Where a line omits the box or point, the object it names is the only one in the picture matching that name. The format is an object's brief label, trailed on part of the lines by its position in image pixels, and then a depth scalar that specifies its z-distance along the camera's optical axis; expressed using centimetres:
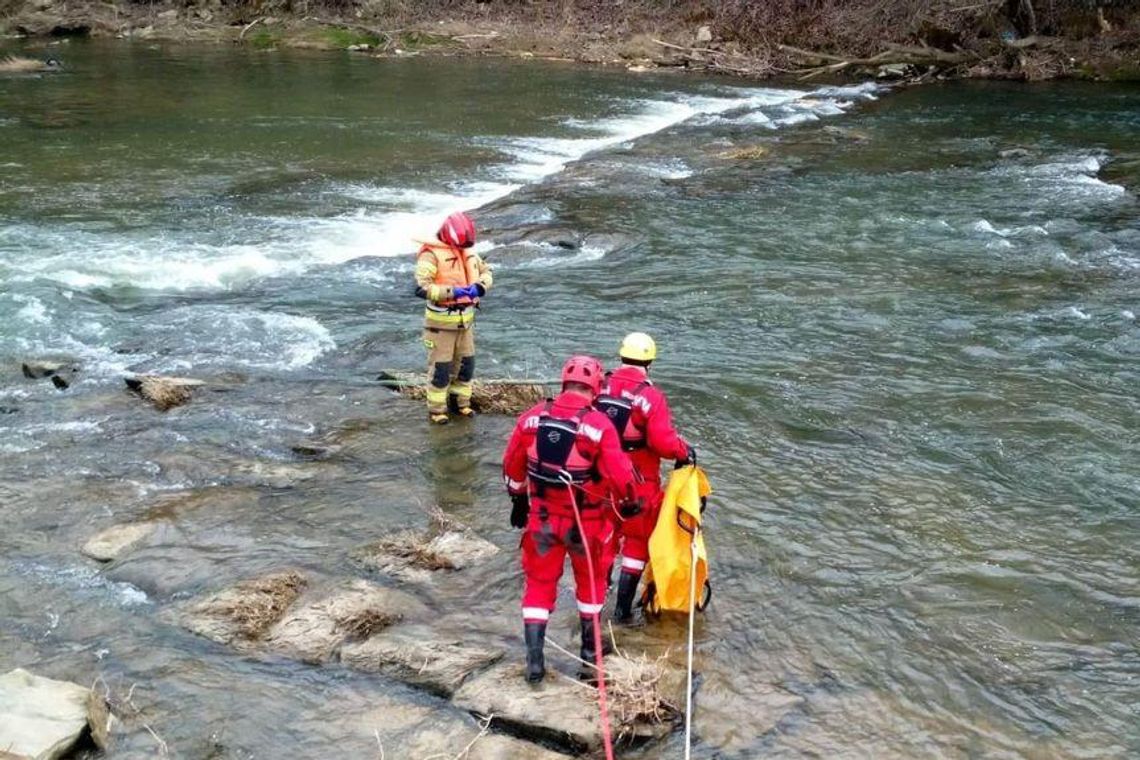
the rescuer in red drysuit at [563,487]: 577
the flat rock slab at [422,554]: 742
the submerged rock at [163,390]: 1026
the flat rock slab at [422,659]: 607
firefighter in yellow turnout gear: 923
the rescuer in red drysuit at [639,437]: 639
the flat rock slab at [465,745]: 539
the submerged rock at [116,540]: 753
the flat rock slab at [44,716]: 504
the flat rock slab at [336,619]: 644
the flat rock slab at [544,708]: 553
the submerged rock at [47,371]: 1095
